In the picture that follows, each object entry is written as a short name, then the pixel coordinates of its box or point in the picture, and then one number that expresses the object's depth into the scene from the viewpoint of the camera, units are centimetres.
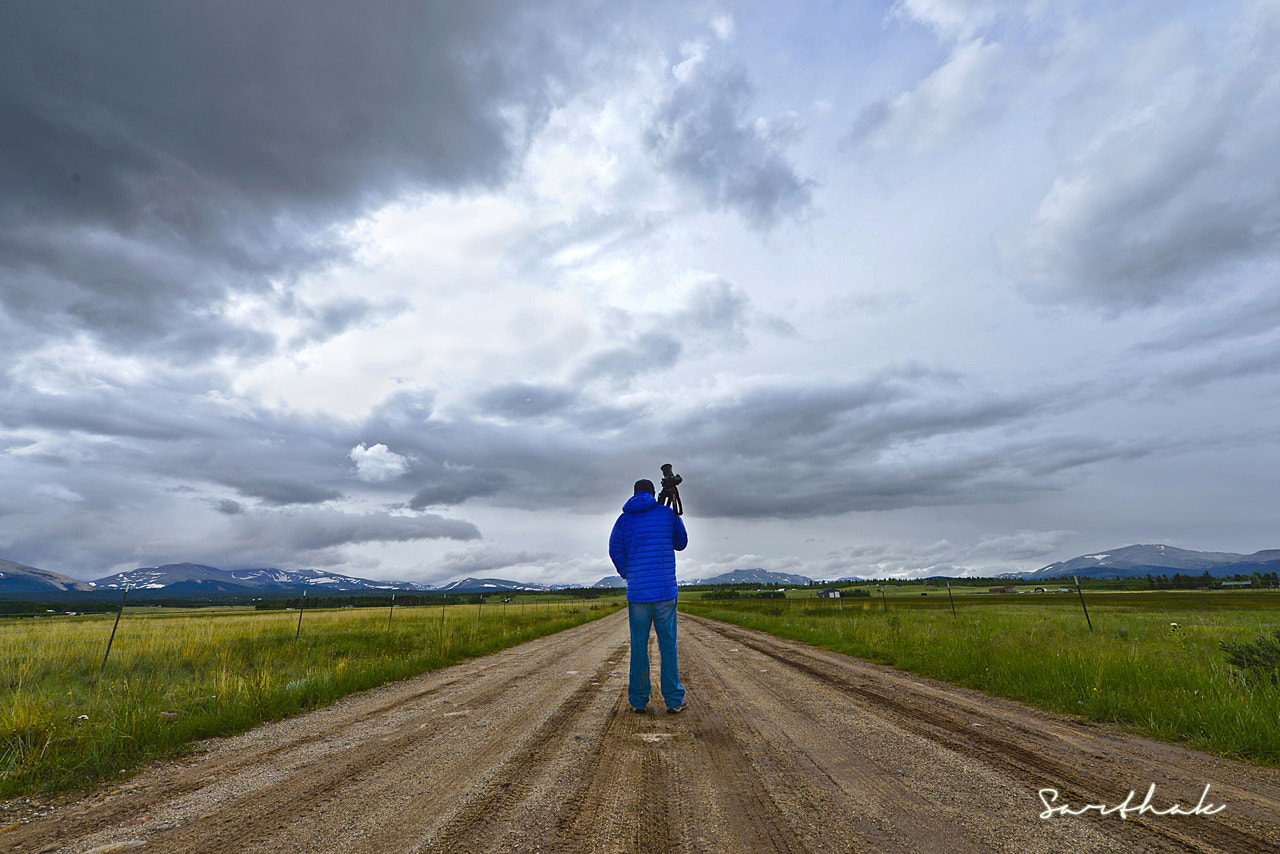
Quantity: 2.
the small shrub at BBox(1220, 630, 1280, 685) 664
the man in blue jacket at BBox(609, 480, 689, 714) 604
